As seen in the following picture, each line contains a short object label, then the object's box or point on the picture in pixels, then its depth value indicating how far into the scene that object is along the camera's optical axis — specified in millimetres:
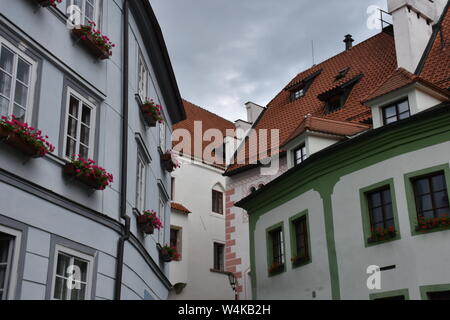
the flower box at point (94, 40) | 12383
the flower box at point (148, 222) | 14461
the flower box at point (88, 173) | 11234
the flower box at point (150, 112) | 15656
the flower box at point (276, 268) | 20344
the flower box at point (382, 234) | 16109
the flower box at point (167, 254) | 17750
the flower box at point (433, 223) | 14953
